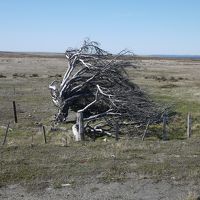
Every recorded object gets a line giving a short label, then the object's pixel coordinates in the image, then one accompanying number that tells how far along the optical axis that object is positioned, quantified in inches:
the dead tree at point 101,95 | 772.0
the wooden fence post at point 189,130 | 668.7
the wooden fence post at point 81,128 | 673.6
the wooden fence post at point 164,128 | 658.2
